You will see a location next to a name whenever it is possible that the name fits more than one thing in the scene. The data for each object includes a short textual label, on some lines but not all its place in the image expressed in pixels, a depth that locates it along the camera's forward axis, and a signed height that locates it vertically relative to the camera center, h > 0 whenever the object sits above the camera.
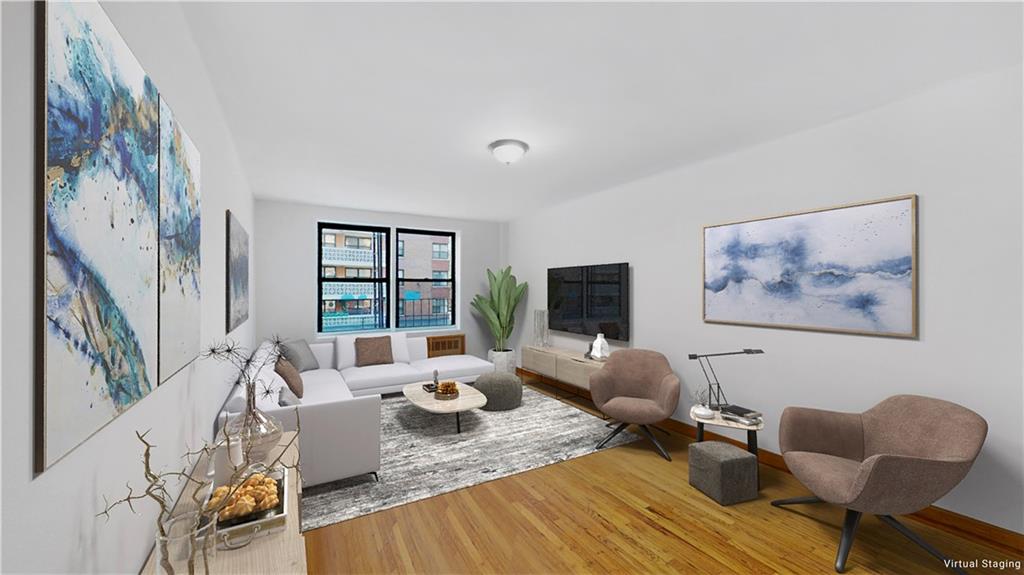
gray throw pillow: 4.46 -0.77
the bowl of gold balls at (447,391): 3.76 -0.99
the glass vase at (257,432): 1.78 -0.67
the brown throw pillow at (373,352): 5.07 -0.82
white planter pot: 5.89 -1.07
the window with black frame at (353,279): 5.66 +0.15
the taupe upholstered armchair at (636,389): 3.22 -0.91
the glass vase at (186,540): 0.91 -0.61
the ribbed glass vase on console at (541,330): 5.50 -0.58
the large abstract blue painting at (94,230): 0.70 +0.13
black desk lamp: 3.30 -0.86
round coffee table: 3.53 -1.06
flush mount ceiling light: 2.99 +1.06
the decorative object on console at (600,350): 4.32 -0.68
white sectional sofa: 2.52 -0.94
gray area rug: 2.56 -1.35
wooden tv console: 4.30 -0.92
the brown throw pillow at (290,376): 3.29 -0.75
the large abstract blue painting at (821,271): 2.43 +0.13
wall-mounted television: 4.32 -0.14
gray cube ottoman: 2.50 -1.20
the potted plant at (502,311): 5.93 -0.34
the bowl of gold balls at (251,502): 1.21 -0.69
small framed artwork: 2.71 +0.11
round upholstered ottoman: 4.34 -1.13
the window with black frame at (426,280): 6.13 +0.14
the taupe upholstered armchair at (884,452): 1.84 -0.88
